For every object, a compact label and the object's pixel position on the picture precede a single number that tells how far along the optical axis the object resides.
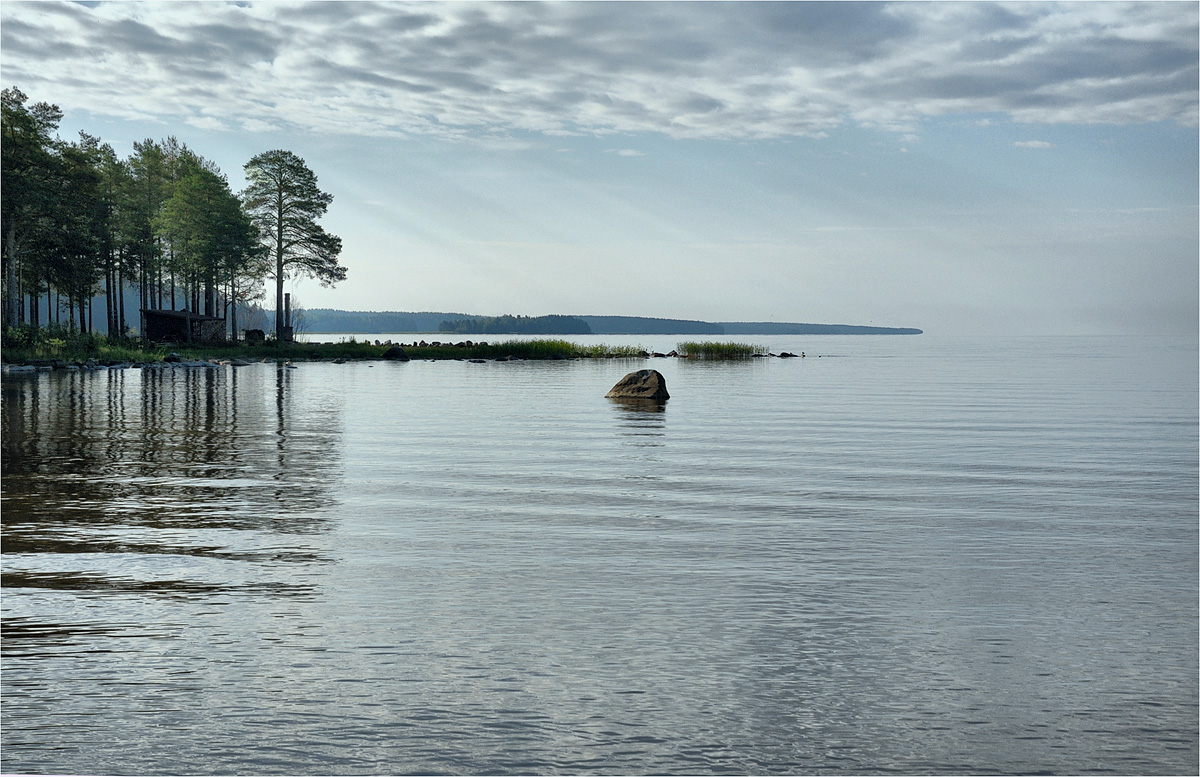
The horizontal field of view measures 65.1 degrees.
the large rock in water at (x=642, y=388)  33.25
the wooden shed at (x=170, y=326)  76.38
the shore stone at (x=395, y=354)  83.31
